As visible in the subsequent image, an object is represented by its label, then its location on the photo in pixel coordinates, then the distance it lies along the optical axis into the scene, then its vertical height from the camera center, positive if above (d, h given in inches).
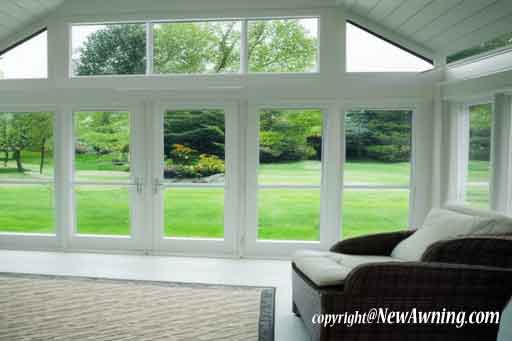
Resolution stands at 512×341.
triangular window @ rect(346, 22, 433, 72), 211.6 +46.7
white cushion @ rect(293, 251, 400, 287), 109.3 -29.8
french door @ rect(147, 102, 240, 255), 221.0 -11.4
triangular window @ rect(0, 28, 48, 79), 229.1 +47.6
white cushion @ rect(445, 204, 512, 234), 115.2 -17.3
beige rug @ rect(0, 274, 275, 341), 129.7 -50.1
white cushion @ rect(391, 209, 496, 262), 118.4 -19.9
